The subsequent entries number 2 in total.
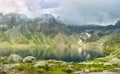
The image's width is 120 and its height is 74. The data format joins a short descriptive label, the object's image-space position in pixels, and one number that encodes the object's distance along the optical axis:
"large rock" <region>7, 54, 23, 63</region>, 50.17
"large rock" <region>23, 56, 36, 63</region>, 48.38
